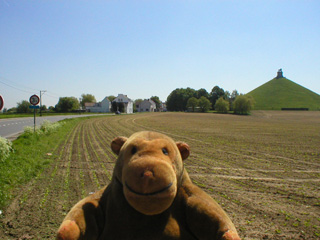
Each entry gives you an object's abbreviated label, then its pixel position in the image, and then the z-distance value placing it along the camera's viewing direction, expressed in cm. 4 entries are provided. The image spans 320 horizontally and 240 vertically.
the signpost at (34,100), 1561
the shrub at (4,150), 805
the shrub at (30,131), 1504
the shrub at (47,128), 1773
